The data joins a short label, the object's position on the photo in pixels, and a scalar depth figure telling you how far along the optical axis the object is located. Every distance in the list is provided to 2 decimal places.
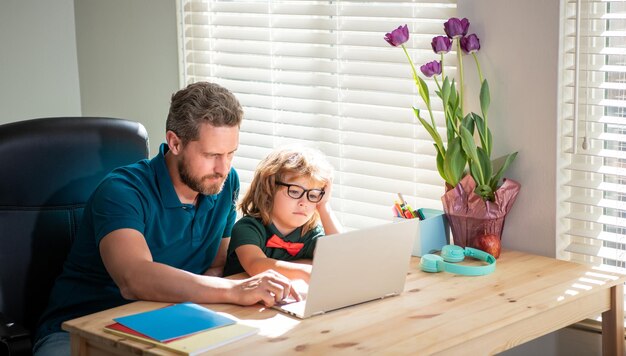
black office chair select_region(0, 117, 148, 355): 2.53
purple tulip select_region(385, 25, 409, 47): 2.58
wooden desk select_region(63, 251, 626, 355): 1.93
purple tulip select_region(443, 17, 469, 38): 2.56
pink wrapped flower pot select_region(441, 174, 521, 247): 2.59
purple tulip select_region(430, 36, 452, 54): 2.55
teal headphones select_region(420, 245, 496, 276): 2.44
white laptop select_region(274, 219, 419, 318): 2.06
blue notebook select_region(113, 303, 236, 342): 1.96
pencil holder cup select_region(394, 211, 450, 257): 2.64
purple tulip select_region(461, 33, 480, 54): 2.61
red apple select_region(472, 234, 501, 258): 2.57
